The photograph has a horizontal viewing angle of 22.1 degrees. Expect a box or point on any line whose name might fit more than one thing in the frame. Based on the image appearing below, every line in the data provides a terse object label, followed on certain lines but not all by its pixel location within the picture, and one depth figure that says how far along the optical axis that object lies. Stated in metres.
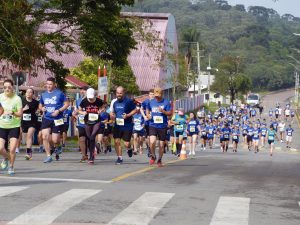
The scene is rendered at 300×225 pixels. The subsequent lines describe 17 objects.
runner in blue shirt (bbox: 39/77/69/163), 17.66
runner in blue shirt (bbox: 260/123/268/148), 47.79
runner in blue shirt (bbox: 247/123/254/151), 44.45
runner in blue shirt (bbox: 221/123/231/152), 40.53
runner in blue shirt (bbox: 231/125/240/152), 42.38
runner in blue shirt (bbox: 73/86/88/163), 18.14
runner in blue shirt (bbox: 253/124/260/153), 42.78
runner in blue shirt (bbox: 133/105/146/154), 27.23
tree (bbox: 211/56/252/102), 127.44
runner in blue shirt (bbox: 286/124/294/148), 52.69
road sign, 31.91
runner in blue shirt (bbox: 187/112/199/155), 31.59
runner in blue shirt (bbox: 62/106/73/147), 24.69
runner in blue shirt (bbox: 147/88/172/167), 17.41
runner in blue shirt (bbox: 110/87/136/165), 17.95
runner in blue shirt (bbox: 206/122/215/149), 44.16
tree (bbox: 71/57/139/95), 61.47
